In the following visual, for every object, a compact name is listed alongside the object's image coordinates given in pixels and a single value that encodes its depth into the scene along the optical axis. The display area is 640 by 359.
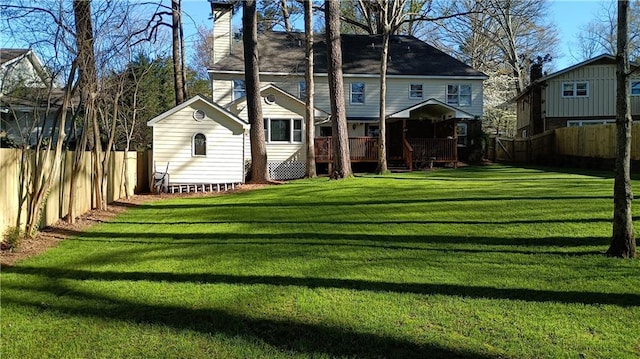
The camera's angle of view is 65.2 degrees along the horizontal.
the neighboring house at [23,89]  11.37
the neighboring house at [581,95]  27.28
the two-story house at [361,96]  23.92
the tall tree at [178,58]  22.23
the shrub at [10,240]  7.39
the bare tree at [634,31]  26.75
